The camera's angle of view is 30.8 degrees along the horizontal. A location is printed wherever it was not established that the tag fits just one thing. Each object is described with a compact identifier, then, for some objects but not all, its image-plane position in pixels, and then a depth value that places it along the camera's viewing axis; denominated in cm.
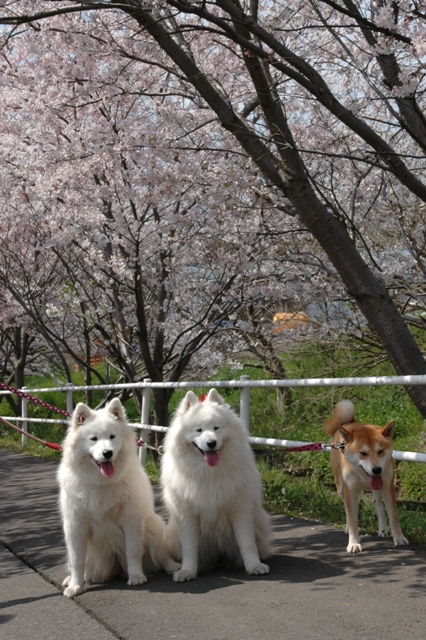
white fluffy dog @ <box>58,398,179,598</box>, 527
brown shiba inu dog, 543
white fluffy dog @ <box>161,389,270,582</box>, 531
